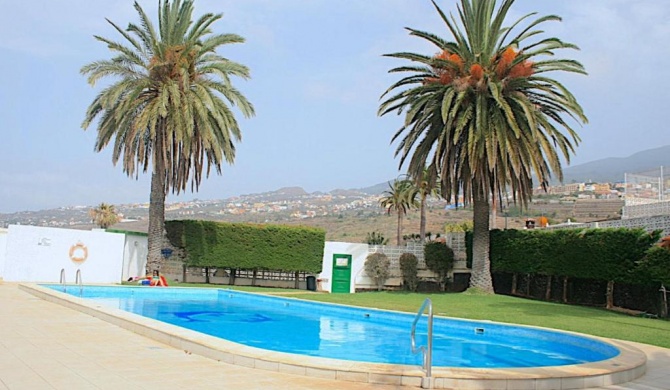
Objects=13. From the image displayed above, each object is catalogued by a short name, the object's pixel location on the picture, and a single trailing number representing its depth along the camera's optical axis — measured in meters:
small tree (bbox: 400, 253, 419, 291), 30.19
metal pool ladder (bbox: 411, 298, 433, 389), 6.81
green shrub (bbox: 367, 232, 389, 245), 41.48
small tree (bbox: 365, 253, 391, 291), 30.80
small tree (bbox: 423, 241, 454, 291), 29.61
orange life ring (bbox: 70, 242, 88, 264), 24.88
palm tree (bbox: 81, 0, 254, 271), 25.42
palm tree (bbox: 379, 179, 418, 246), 43.94
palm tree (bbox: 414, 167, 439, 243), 35.35
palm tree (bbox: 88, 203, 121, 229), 53.59
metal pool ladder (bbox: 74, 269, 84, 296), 23.38
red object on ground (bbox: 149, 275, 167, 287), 24.28
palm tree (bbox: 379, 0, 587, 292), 23.03
